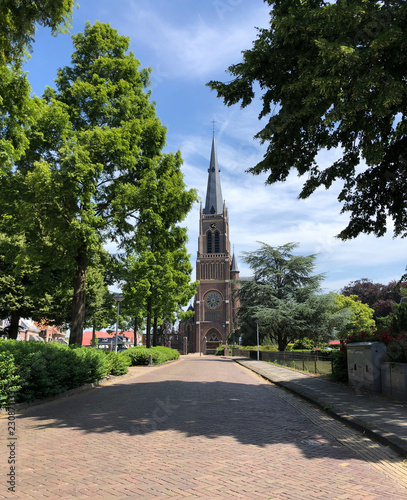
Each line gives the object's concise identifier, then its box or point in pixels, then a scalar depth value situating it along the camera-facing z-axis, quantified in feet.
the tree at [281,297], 108.27
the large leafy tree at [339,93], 20.80
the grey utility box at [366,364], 34.17
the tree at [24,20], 22.11
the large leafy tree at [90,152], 39.27
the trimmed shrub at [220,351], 217.48
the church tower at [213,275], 268.82
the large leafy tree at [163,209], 43.34
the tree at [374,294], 199.21
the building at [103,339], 324.39
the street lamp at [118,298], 66.39
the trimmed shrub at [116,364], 49.84
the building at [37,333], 170.54
